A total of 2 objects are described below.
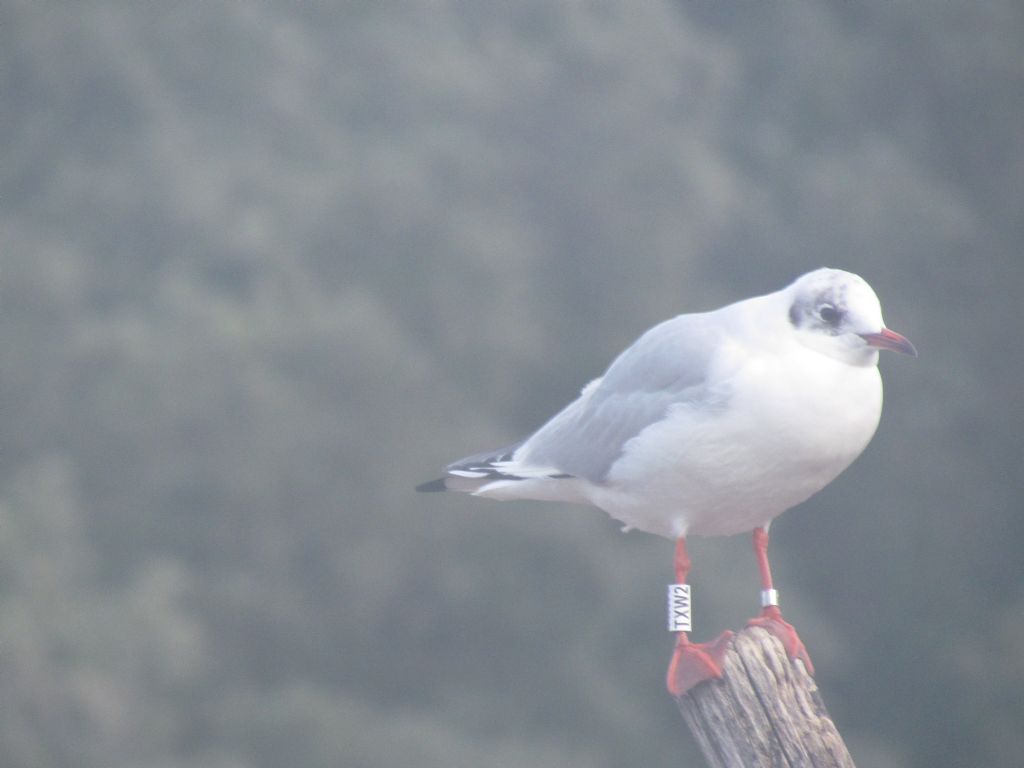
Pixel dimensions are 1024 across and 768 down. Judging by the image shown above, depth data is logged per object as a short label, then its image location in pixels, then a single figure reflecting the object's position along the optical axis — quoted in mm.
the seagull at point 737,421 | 10139
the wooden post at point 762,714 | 10116
